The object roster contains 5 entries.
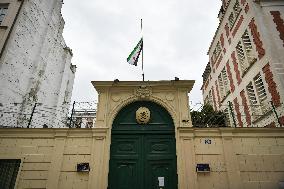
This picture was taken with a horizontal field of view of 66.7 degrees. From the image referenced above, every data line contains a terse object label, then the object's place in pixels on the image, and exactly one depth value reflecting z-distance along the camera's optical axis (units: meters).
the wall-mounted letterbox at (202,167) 7.98
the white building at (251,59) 12.36
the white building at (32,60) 13.74
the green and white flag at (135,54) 11.20
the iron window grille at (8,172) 8.20
